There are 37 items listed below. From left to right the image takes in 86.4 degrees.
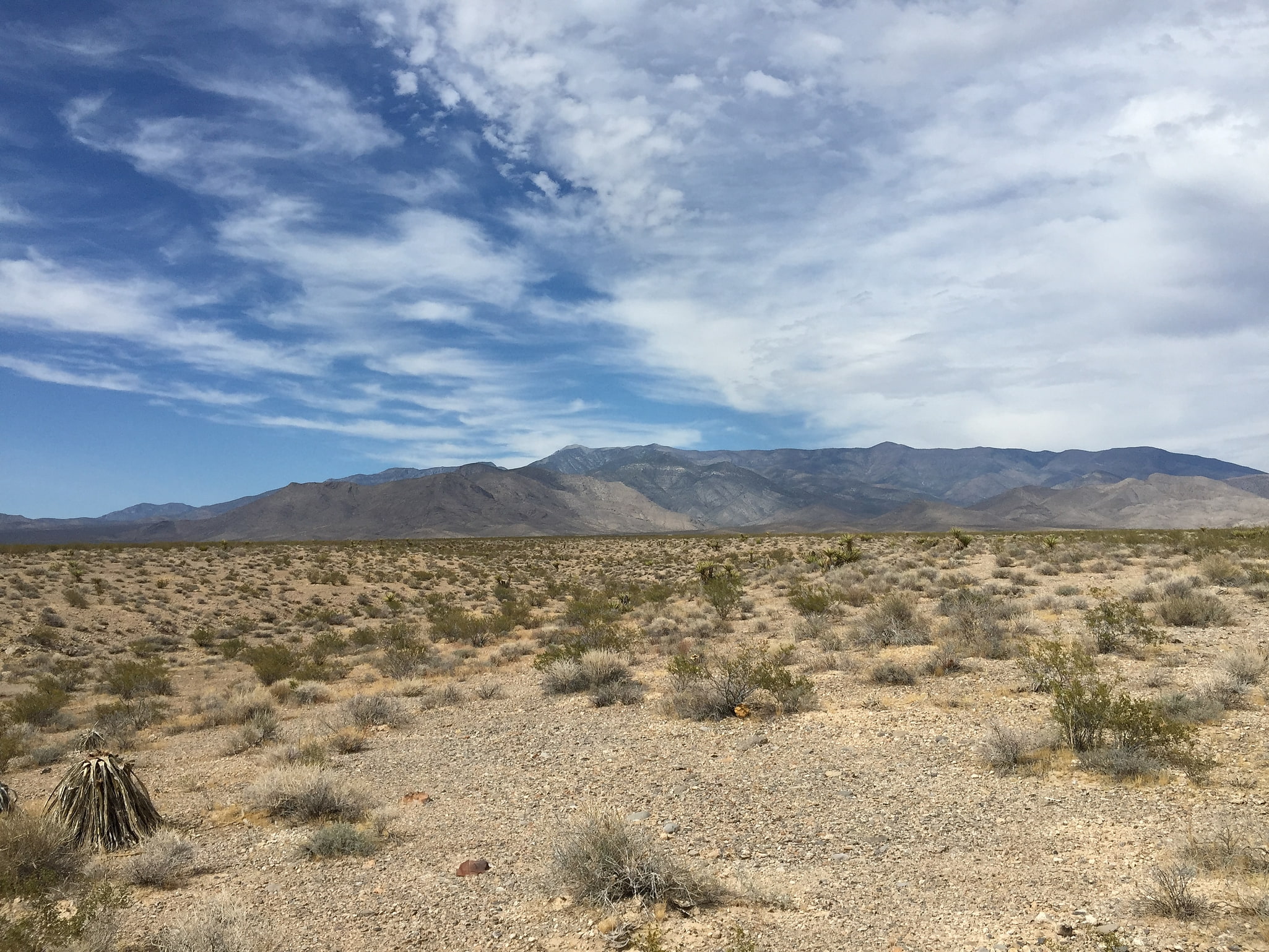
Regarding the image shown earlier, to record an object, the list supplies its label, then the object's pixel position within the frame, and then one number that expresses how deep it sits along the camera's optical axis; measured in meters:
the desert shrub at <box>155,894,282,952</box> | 4.66
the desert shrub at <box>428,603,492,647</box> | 20.81
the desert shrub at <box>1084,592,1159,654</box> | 12.10
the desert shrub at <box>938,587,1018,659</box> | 12.66
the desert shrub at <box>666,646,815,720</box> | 10.68
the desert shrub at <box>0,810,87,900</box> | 5.67
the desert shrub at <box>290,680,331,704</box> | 14.33
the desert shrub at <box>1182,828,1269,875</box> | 4.86
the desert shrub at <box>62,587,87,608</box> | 25.72
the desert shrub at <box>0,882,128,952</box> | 4.36
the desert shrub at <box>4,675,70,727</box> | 13.55
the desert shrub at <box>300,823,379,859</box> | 6.70
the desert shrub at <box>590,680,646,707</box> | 12.19
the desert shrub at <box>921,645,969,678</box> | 11.80
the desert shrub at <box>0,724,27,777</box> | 10.82
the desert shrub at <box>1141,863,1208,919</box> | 4.47
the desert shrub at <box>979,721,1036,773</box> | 7.66
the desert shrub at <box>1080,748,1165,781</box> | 6.83
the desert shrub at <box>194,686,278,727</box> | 13.08
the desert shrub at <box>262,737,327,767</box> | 9.32
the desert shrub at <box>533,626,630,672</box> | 14.53
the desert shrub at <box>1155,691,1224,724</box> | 8.19
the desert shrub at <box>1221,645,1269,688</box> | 9.27
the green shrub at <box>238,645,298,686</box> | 16.64
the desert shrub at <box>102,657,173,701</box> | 15.95
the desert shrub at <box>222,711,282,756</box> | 10.88
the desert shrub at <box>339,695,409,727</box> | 11.95
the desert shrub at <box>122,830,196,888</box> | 6.20
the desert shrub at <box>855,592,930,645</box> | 14.23
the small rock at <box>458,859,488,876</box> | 6.20
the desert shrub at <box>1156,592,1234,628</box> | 13.80
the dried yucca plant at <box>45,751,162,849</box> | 7.00
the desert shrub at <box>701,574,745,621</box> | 20.08
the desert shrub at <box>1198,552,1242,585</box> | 18.86
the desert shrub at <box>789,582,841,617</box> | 19.09
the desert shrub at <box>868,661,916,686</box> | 11.49
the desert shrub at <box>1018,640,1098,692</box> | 9.46
